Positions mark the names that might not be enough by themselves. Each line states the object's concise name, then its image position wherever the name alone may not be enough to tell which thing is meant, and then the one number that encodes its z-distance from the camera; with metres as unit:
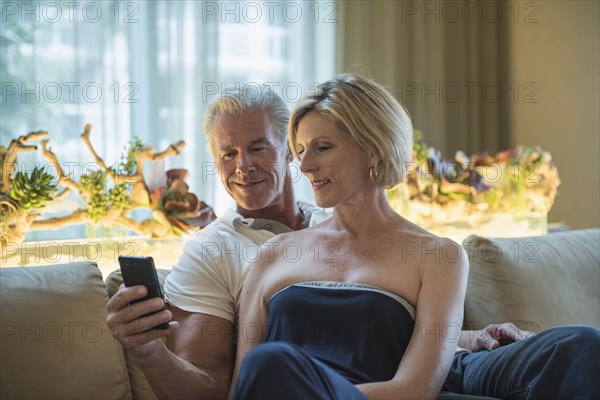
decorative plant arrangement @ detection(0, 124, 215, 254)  2.29
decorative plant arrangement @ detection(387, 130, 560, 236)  2.81
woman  1.61
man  1.61
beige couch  1.90
